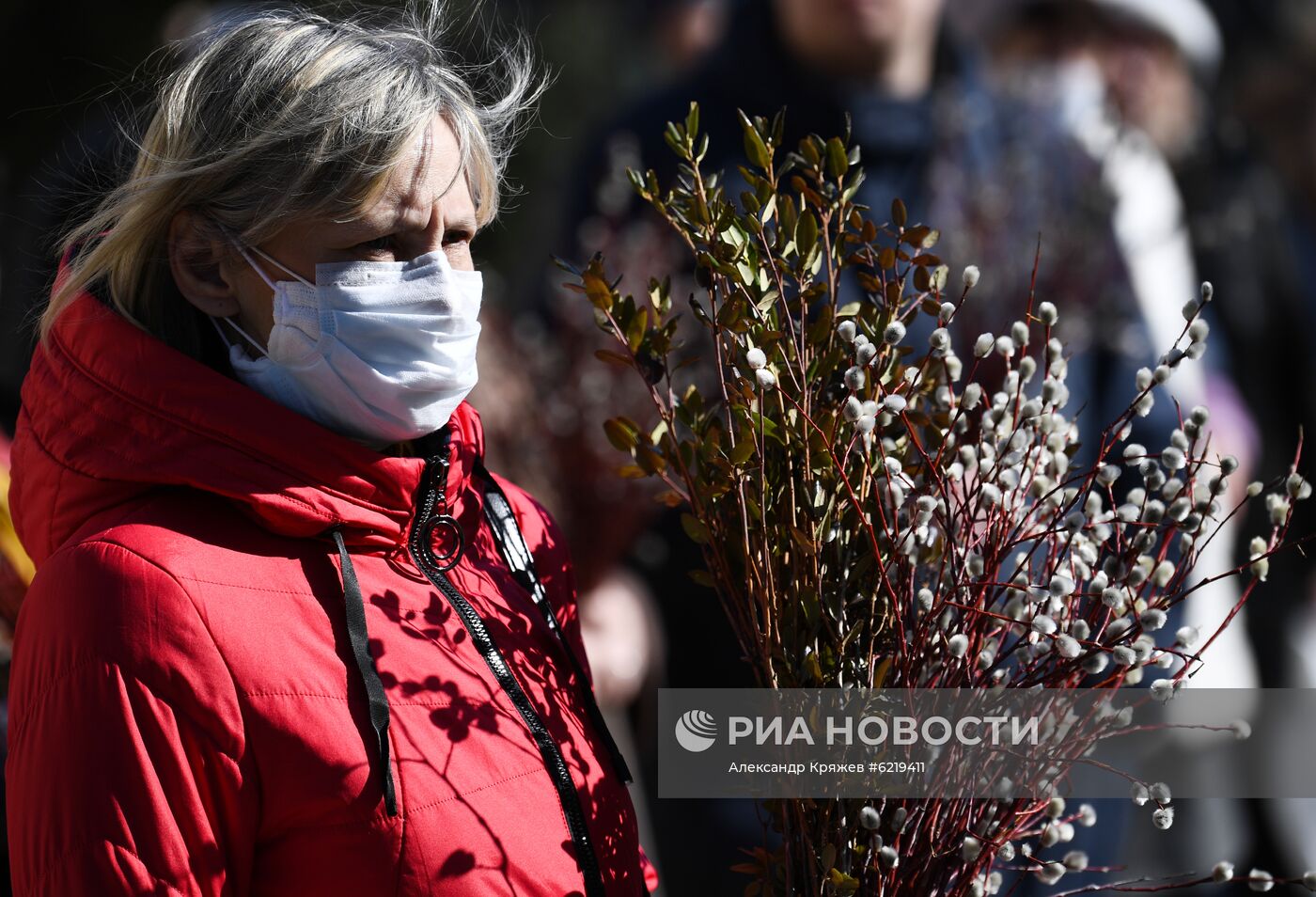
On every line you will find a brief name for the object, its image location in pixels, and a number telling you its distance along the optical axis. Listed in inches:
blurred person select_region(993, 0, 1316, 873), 278.5
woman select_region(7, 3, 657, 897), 156.2
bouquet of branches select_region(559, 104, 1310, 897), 159.1
